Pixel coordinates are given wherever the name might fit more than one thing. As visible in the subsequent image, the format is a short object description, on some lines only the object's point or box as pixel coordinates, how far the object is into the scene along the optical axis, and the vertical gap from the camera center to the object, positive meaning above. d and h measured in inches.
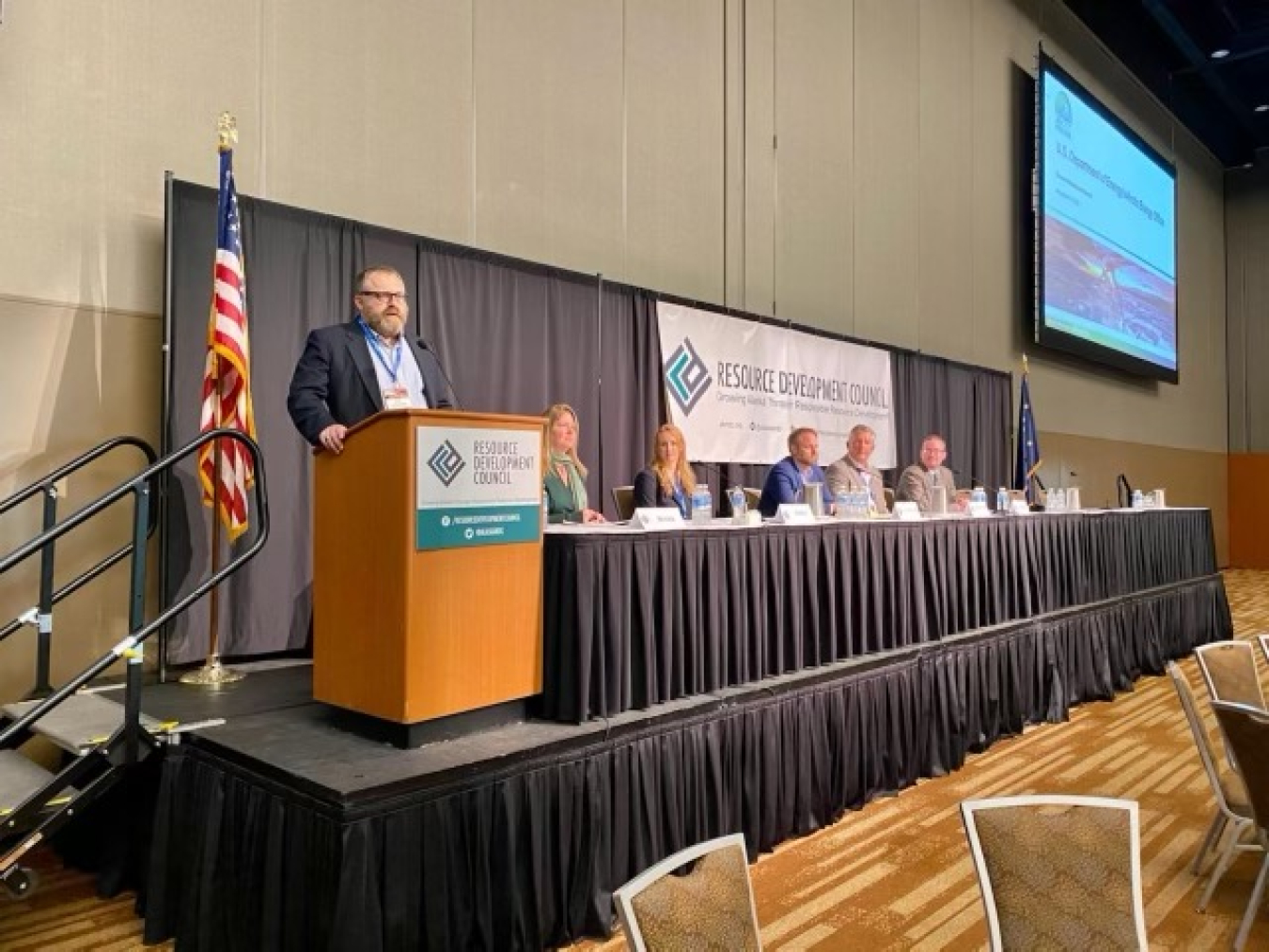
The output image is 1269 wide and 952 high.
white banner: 227.6 +35.0
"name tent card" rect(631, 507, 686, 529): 105.2 -1.0
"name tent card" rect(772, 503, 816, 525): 128.0 -0.6
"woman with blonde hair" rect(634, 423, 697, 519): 162.1 +6.1
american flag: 126.0 +19.7
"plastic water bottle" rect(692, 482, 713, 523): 125.8 +0.7
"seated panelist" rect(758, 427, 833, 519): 170.4 +7.2
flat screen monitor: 375.2 +128.3
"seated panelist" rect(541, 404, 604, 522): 153.8 +6.8
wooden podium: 82.0 -5.4
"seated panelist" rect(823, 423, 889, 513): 193.0 +8.7
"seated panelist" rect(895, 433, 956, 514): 214.4 +8.4
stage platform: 74.5 -29.4
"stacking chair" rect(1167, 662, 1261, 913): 98.5 -31.7
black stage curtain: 138.8 +32.1
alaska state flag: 328.8 +25.3
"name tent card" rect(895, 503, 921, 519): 151.9 +0.0
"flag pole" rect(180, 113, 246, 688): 126.6 -15.3
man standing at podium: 115.0 +19.3
